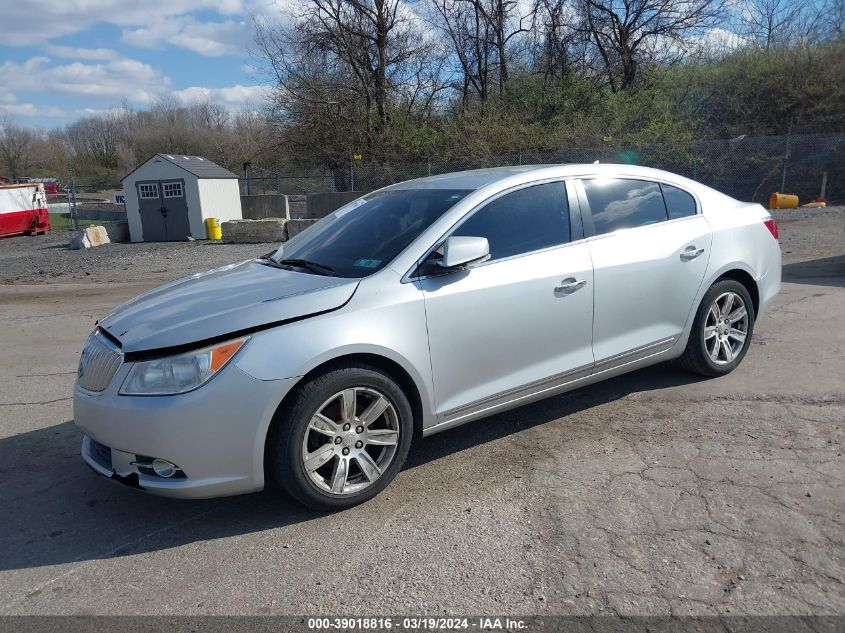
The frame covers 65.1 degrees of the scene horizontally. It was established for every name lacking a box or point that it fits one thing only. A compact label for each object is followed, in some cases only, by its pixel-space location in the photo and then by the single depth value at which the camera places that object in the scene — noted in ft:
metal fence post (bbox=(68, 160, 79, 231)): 89.70
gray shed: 75.36
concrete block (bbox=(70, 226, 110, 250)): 70.23
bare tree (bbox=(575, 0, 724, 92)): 85.71
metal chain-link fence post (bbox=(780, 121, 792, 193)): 65.39
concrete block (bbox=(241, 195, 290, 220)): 80.07
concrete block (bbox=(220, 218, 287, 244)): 61.52
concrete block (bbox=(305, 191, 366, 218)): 67.41
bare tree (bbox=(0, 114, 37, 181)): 209.26
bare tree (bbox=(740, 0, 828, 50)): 84.33
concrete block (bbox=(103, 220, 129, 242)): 78.38
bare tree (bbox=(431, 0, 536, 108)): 99.09
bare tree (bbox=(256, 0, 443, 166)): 88.99
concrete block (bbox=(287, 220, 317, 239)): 59.67
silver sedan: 10.28
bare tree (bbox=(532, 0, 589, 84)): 91.50
